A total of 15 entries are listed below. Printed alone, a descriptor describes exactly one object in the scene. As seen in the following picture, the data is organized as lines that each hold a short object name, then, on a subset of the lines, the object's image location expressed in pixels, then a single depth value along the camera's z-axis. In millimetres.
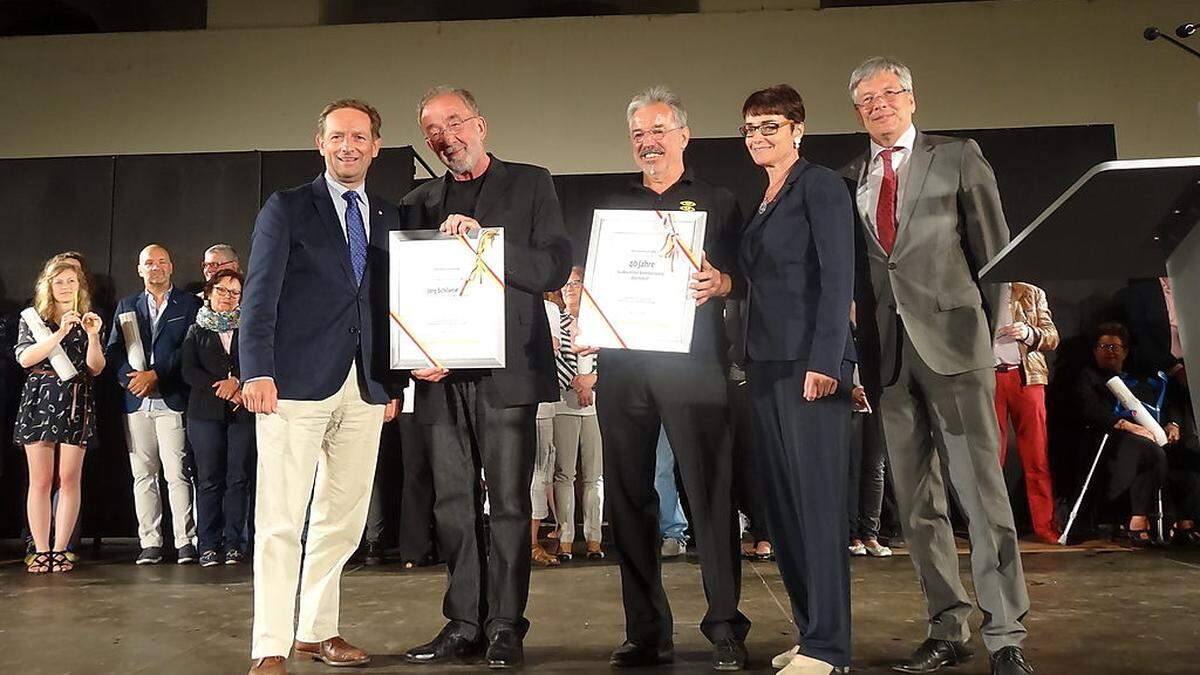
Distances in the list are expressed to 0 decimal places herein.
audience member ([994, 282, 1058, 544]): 5703
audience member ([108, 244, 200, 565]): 5125
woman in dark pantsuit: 2248
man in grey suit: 2398
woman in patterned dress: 4754
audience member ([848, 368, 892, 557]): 4977
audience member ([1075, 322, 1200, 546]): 5438
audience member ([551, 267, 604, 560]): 5121
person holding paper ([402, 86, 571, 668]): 2553
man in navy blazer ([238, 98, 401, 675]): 2424
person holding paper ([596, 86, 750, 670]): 2486
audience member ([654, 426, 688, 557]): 5098
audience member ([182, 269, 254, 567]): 5031
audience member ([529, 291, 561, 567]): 5160
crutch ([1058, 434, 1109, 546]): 5395
